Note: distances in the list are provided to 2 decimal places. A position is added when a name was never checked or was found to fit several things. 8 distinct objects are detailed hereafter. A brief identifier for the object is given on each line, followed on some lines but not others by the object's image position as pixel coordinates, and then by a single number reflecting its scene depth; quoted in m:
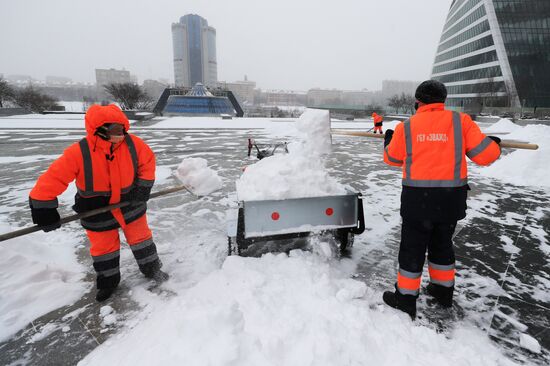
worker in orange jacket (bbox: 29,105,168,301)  2.23
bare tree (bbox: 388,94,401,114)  47.03
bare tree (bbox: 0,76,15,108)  28.58
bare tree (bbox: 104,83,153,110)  34.19
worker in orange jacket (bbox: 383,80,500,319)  2.18
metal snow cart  2.73
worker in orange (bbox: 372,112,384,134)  13.65
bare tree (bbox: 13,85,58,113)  32.44
